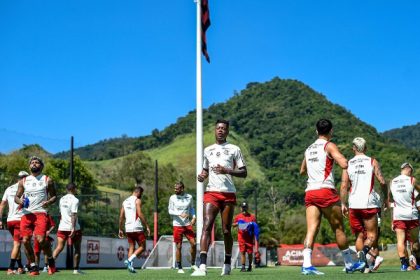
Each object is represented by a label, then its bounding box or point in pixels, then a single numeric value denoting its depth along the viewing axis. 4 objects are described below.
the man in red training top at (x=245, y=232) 19.02
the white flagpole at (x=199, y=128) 21.03
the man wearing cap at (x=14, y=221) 13.54
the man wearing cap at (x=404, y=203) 13.39
